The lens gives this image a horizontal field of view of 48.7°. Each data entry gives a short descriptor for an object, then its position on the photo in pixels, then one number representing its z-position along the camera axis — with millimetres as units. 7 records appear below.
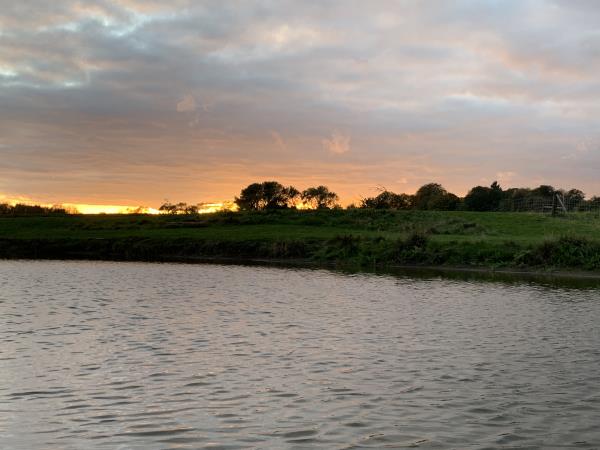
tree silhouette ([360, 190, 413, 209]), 87375
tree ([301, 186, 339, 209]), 94450
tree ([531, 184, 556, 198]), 122950
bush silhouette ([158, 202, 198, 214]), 88750
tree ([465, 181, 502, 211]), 120750
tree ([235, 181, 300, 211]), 105100
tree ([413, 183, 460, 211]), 119625
